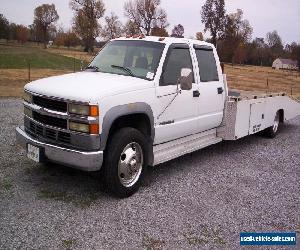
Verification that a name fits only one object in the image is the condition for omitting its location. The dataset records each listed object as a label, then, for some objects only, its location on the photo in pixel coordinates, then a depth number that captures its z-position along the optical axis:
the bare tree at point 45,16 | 77.65
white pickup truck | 3.70
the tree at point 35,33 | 77.49
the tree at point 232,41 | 54.59
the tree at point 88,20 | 55.21
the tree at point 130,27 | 50.78
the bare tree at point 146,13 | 55.26
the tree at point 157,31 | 44.05
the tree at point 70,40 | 72.13
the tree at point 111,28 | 57.31
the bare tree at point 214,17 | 58.74
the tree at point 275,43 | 74.03
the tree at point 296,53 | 52.45
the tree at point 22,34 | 77.92
